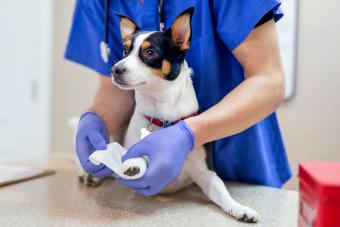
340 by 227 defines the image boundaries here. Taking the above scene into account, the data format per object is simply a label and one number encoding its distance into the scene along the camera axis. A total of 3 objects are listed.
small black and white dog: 0.81
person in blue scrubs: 0.82
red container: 0.46
